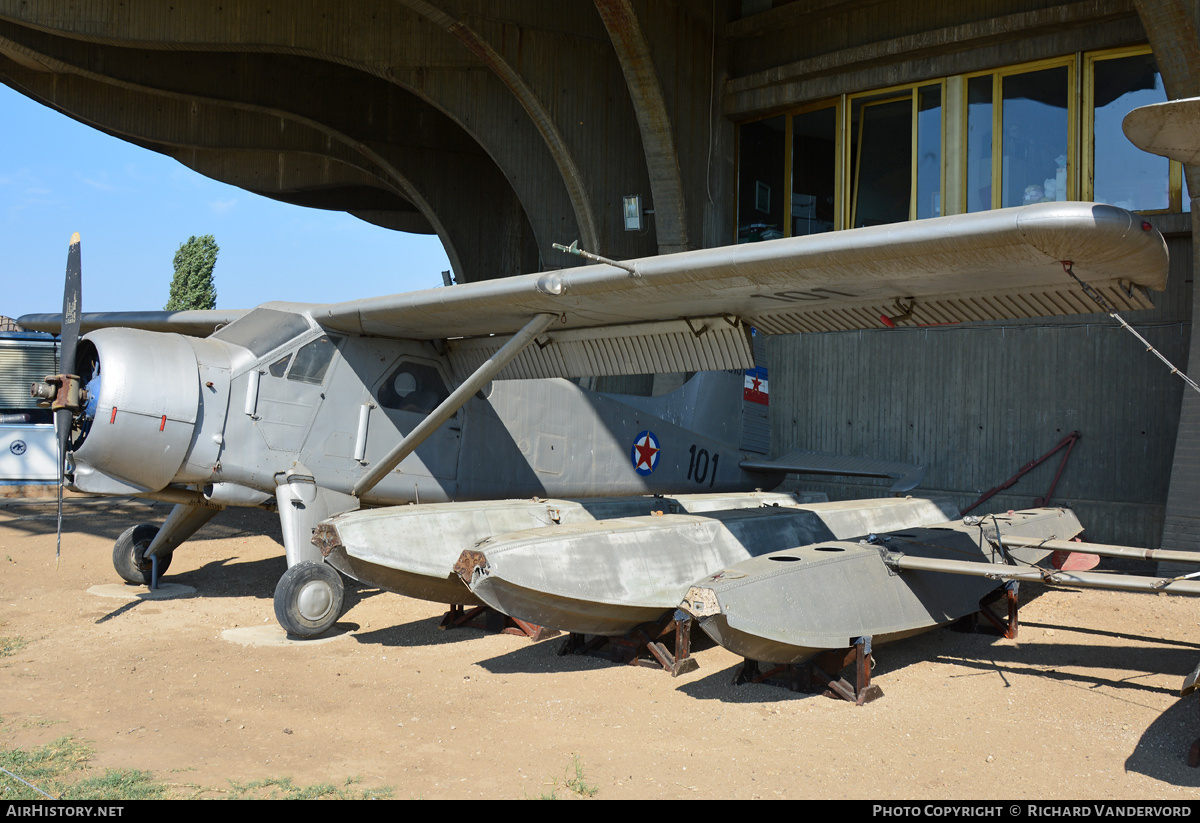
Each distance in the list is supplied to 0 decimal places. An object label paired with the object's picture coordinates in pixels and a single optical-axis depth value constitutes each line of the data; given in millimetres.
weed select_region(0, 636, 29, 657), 6051
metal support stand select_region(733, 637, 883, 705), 4926
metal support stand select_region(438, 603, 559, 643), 6737
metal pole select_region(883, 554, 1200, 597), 4422
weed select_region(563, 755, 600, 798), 3453
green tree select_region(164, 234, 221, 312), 39156
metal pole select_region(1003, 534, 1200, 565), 5238
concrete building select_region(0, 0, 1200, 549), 10617
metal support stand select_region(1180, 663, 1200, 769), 3642
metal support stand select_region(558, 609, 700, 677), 5559
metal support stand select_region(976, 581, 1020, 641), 6414
